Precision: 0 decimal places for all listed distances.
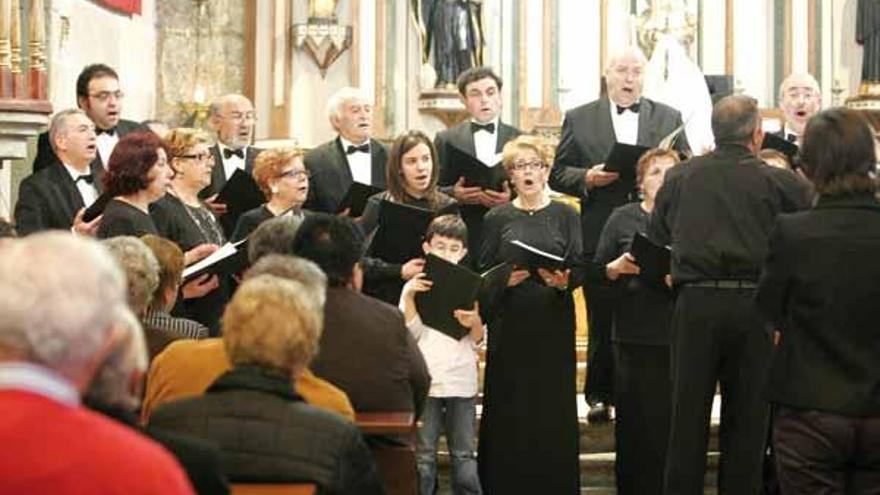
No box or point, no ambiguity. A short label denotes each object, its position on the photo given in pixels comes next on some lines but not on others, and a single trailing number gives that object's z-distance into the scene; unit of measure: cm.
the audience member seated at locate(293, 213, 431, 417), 692
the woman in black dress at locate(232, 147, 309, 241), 979
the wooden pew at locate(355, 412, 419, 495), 697
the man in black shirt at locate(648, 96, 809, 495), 853
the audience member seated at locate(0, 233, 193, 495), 310
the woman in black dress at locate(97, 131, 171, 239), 864
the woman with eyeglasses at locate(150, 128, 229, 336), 917
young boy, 954
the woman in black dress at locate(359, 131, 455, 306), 1000
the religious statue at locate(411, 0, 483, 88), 1820
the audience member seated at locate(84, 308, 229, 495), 363
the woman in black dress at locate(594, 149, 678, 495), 979
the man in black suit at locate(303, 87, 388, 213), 1116
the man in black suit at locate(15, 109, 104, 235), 949
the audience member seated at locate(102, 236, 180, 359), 695
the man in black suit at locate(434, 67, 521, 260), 1148
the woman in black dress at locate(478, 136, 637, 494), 989
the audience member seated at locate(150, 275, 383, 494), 526
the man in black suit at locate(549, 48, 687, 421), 1073
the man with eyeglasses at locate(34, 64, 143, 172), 1035
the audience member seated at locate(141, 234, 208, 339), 735
